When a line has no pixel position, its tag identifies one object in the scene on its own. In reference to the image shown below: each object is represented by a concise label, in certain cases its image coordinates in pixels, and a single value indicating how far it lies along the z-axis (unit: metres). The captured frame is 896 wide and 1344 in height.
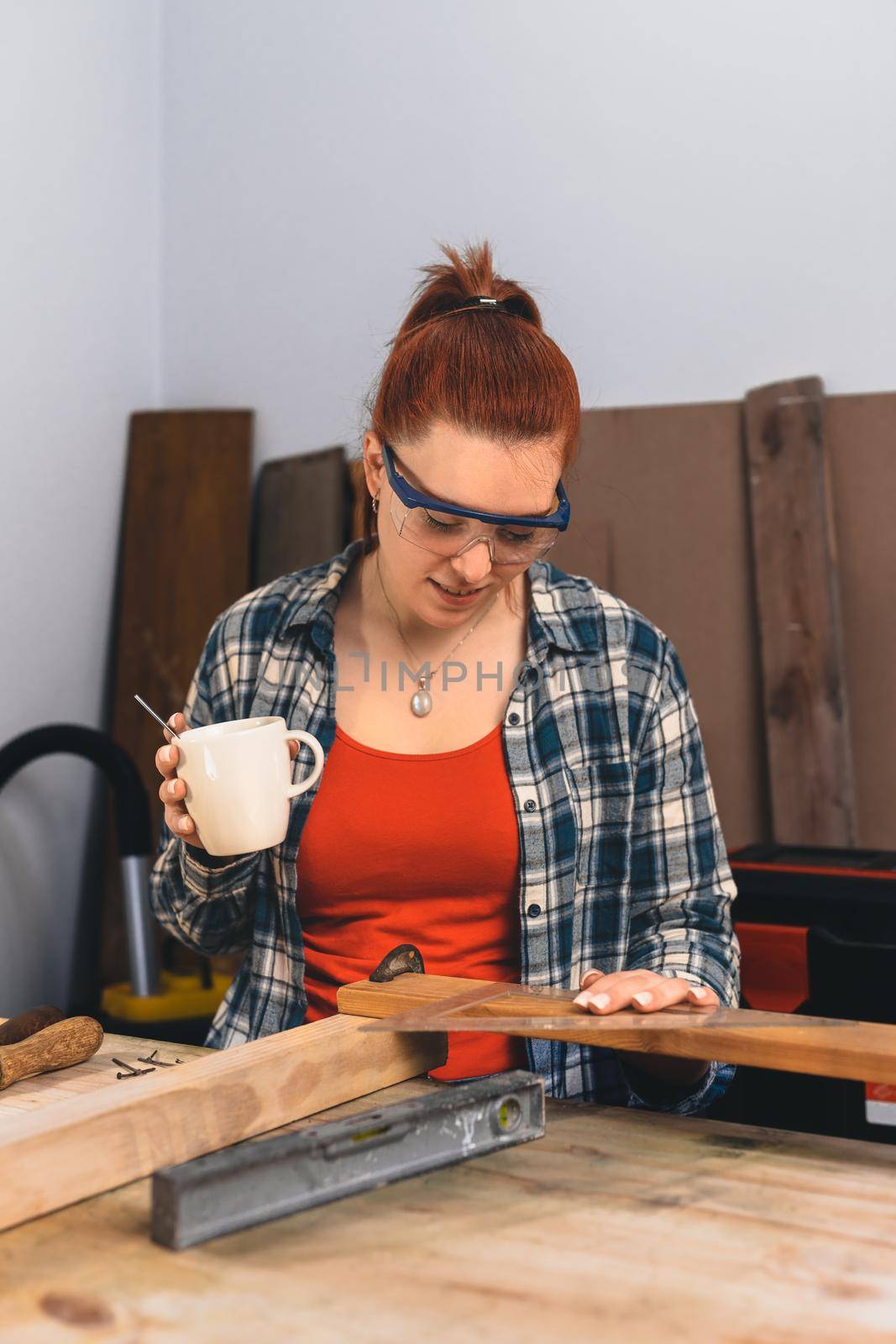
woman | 1.29
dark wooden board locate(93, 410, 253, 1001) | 2.72
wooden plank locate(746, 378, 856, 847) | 2.21
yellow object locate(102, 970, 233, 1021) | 2.39
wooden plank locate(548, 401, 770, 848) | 2.35
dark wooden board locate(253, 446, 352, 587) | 2.62
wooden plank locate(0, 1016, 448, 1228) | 0.74
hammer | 0.96
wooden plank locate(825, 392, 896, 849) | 2.24
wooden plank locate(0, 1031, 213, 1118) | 0.93
